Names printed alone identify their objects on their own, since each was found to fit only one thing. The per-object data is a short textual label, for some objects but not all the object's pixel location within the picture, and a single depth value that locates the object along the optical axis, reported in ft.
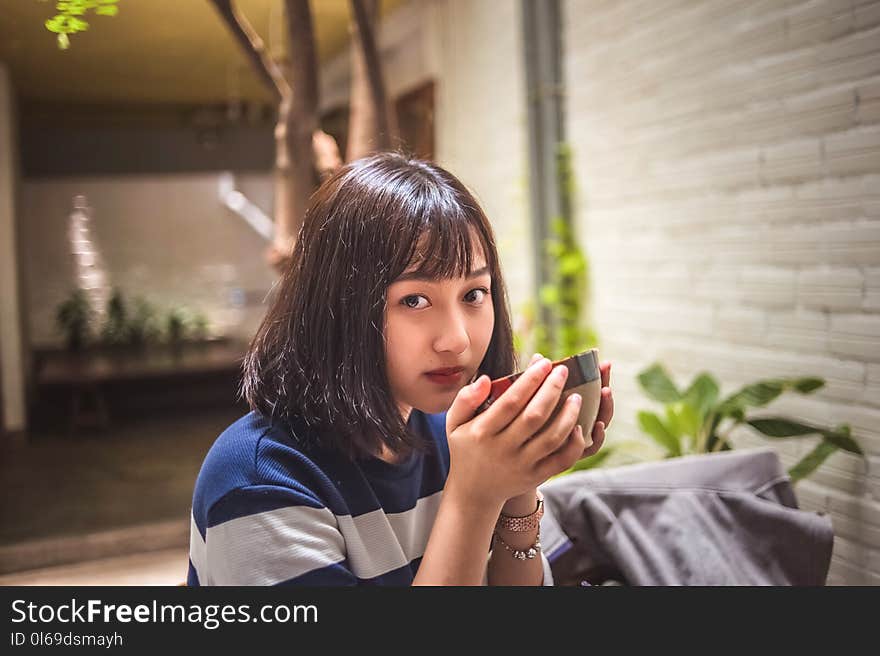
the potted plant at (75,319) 6.86
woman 2.30
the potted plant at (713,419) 5.29
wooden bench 6.71
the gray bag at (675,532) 4.19
